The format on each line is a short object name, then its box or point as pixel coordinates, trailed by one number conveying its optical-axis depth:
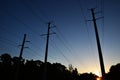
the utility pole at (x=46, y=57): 17.72
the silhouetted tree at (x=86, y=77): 97.72
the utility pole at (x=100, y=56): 10.65
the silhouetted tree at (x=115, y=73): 45.46
